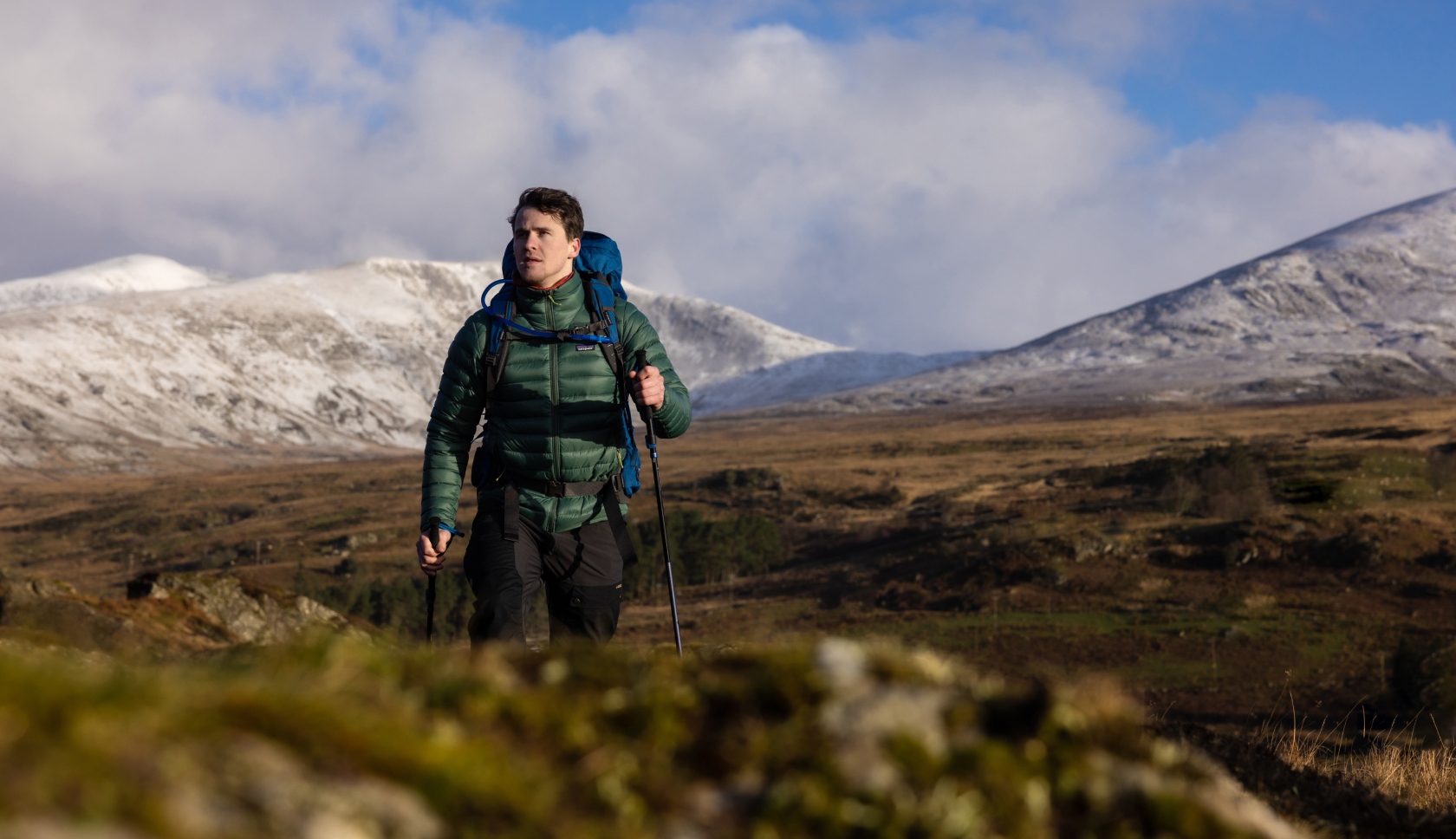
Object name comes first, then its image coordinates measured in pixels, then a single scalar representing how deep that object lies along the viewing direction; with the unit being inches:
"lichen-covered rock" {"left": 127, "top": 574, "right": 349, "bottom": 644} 430.6
